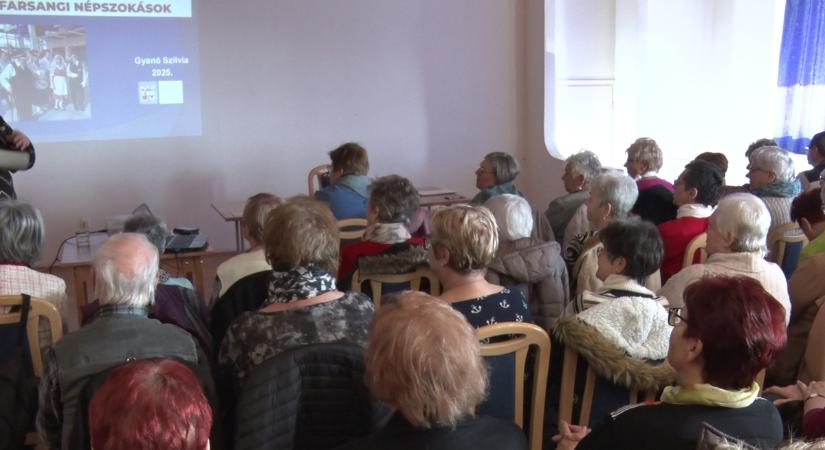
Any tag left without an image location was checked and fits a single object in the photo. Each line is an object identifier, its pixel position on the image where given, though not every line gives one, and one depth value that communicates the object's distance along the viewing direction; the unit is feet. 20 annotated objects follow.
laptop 13.19
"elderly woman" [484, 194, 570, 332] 9.45
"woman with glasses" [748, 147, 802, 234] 13.01
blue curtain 18.03
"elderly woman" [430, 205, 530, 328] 7.90
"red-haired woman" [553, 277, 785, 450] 5.01
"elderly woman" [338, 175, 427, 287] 9.35
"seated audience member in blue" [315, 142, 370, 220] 15.21
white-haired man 6.14
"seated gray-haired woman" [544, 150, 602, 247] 13.50
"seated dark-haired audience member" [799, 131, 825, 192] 15.17
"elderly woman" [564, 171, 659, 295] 11.54
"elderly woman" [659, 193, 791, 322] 8.46
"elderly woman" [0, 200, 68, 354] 8.65
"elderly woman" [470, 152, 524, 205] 15.02
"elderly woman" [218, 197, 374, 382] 6.61
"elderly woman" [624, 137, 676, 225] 14.34
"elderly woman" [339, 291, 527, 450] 4.78
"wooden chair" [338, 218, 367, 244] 12.92
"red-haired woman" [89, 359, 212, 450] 3.80
